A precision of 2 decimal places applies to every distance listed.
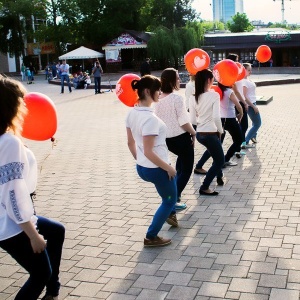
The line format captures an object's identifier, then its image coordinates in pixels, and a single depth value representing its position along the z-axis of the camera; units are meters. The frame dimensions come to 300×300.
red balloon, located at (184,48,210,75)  7.84
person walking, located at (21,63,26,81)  37.05
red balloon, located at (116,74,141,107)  5.41
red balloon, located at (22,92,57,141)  3.83
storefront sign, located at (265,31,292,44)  41.91
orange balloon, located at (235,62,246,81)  8.06
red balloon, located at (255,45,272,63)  14.38
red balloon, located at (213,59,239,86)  6.91
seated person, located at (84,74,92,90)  26.75
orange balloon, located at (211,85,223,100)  7.21
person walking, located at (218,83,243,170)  7.31
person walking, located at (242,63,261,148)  8.55
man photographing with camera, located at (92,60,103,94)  21.75
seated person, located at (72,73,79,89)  26.62
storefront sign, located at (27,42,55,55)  51.78
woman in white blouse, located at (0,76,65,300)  2.64
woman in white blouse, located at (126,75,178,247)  4.05
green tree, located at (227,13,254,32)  87.81
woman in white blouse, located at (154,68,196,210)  5.23
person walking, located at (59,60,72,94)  23.52
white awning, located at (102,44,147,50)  43.10
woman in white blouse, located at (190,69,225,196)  5.77
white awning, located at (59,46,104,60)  34.50
